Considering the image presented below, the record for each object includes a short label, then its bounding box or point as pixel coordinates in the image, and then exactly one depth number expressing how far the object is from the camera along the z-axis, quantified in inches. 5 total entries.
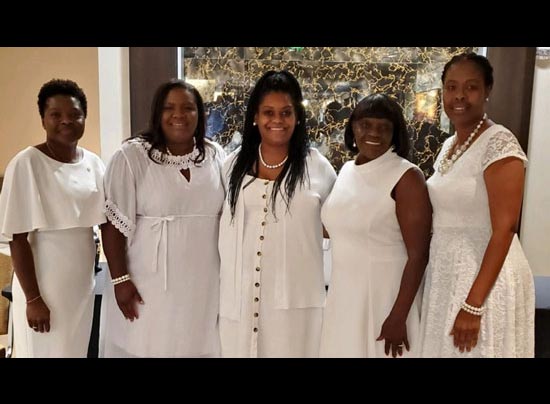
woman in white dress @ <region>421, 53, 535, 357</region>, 58.4
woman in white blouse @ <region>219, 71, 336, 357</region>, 72.9
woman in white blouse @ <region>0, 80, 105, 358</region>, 71.9
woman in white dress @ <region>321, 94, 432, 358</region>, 67.5
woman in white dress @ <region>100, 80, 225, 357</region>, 73.8
